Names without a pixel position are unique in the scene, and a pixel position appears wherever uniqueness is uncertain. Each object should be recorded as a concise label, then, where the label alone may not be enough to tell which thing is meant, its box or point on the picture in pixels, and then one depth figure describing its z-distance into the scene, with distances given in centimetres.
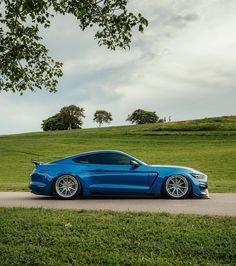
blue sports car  1316
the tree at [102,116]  15000
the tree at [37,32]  1198
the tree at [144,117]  14212
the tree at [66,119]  13012
